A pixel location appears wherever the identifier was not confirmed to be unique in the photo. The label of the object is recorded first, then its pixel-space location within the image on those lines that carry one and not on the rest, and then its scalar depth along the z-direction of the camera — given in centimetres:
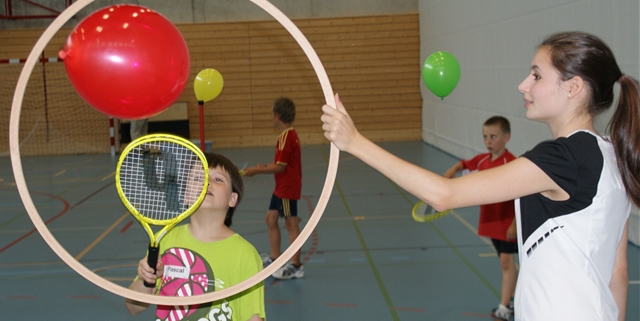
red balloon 180
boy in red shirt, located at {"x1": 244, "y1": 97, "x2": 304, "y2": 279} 516
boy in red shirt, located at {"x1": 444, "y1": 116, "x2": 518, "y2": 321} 411
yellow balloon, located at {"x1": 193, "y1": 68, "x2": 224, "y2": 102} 454
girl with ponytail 159
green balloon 529
